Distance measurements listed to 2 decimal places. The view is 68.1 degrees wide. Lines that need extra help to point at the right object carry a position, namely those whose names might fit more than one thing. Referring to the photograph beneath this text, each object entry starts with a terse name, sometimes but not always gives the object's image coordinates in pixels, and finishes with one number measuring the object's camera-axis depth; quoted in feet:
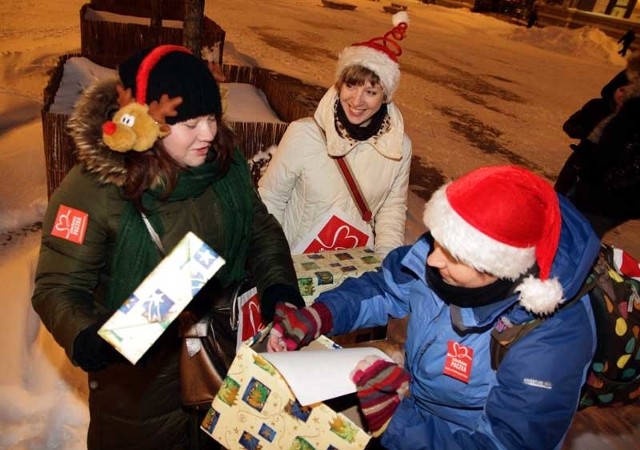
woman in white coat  8.61
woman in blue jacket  4.44
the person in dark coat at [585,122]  12.22
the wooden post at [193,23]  12.64
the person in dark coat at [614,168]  10.62
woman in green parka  4.98
